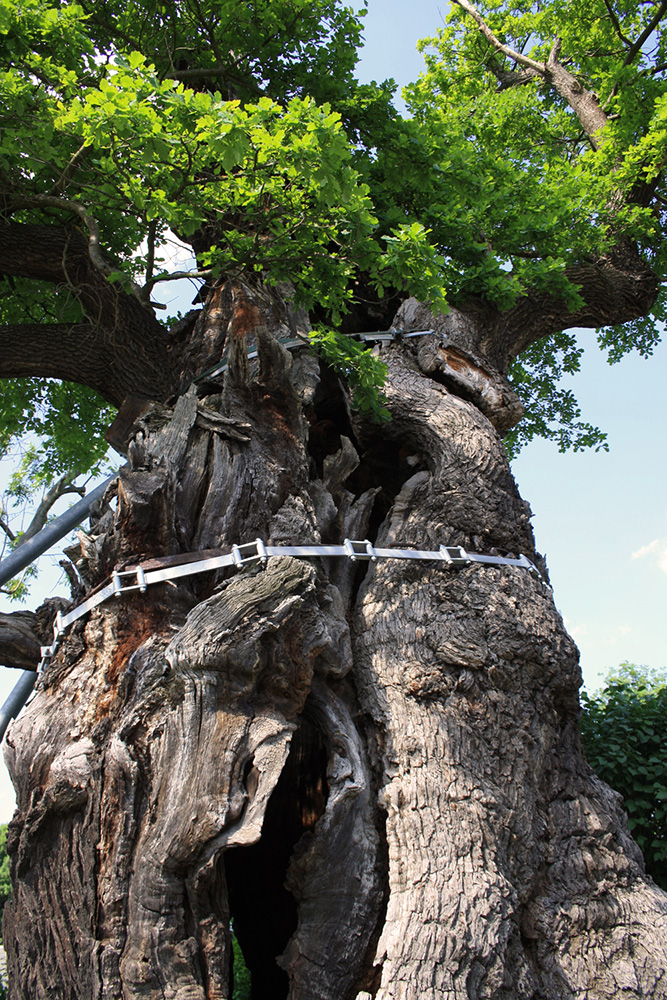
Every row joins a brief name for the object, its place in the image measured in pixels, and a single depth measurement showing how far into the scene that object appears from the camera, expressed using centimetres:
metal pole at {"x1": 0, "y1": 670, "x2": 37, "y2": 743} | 504
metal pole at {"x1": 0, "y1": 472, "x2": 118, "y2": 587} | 445
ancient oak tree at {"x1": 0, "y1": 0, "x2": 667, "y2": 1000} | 247
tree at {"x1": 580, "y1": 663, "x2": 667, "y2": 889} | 523
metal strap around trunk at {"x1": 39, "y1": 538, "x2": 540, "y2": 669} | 298
